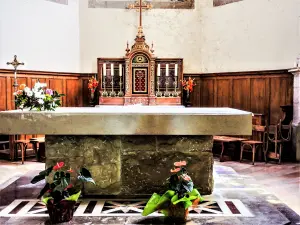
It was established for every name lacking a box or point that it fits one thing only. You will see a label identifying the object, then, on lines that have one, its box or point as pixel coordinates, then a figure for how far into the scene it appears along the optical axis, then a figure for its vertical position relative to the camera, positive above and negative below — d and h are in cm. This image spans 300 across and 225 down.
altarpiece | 791 +39
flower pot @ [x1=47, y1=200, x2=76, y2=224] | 343 -100
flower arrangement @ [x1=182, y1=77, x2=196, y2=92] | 812 +27
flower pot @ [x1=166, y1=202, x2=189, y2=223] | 343 -102
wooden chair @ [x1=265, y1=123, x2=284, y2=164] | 699 -80
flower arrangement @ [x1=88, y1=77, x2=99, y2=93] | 813 +26
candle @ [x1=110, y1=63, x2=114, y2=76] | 798 +56
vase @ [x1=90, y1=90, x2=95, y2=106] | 825 -1
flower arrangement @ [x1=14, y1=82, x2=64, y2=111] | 420 -3
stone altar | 417 -63
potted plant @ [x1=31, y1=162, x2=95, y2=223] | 343 -89
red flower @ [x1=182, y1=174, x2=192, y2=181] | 339 -70
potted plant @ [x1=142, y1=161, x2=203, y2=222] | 340 -90
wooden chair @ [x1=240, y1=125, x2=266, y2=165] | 707 -80
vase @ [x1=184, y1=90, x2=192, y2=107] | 821 -9
